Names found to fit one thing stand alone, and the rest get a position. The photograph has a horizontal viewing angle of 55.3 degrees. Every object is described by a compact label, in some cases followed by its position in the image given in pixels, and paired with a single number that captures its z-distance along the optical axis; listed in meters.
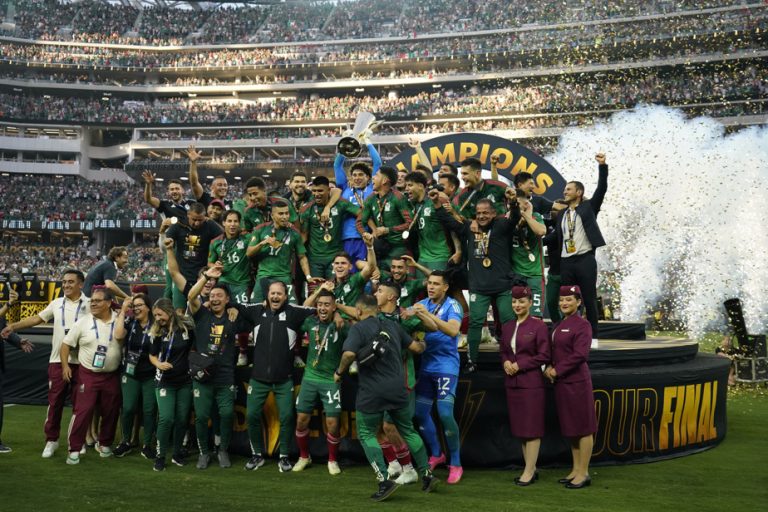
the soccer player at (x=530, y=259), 8.55
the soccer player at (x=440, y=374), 7.51
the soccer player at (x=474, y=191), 8.91
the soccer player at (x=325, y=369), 7.75
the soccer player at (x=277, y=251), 8.84
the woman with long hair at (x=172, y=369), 8.07
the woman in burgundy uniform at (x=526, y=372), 7.34
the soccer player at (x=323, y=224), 9.08
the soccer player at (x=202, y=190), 10.24
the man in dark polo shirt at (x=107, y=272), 10.12
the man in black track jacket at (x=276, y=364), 7.95
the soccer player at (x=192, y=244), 9.52
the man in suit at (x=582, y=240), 8.51
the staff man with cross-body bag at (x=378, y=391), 6.75
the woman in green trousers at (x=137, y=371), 8.51
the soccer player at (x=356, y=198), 9.25
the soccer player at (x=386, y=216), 8.81
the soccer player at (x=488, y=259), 8.33
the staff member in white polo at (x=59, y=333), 8.58
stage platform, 8.23
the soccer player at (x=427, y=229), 8.63
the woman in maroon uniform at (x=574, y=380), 7.28
